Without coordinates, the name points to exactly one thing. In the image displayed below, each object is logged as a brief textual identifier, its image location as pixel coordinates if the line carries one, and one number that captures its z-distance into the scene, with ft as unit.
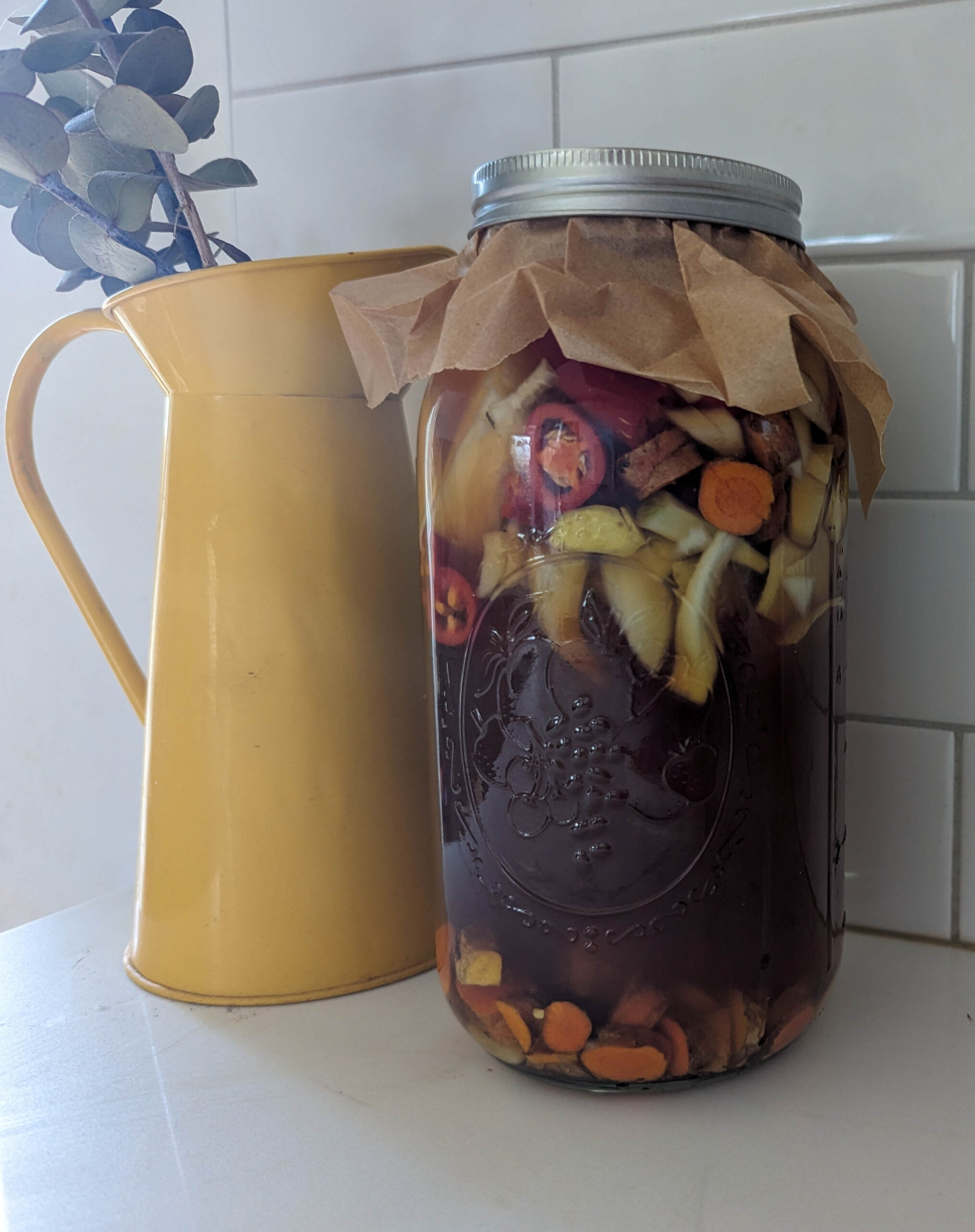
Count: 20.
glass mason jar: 1.36
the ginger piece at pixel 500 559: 1.42
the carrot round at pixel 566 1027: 1.43
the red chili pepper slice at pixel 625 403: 1.34
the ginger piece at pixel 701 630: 1.37
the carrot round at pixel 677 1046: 1.42
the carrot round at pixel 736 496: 1.36
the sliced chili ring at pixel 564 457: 1.35
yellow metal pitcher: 1.76
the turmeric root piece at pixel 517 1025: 1.47
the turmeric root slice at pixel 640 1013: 1.42
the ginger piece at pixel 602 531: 1.35
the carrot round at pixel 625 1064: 1.42
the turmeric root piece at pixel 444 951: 1.61
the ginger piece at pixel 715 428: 1.35
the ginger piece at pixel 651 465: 1.34
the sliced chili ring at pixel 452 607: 1.50
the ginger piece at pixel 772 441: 1.37
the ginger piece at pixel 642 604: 1.36
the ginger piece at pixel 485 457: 1.40
